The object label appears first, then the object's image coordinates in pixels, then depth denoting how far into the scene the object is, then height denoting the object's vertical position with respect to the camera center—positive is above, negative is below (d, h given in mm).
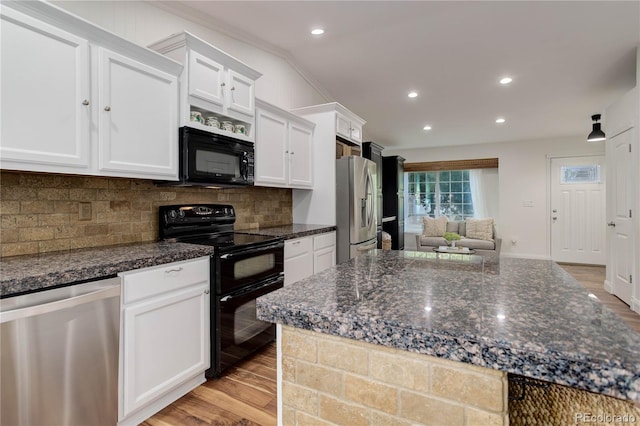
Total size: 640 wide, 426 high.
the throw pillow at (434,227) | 6789 -299
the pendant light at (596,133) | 4938 +1215
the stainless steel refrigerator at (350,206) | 3494 +81
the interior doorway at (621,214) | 3465 -33
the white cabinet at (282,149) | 2881 +641
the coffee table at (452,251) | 4953 -588
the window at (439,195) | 7562 +430
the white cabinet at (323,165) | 3559 +543
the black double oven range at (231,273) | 2014 -404
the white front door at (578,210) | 6211 +38
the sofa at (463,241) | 6098 -562
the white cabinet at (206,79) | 2150 +944
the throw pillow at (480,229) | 6359 -328
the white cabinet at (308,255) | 2768 -391
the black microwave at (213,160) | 2121 +394
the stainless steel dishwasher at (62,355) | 1169 -561
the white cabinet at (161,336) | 1570 -650
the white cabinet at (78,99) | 1382 +586
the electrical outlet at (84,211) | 1868 +25
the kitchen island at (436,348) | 528 -242
